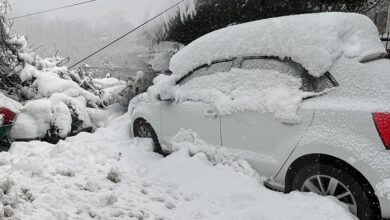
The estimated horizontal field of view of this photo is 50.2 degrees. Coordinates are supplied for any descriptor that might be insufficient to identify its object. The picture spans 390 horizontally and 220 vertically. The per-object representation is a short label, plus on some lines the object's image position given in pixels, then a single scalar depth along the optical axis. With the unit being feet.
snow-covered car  11.66
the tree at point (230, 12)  33.78
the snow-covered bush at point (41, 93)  23.29
